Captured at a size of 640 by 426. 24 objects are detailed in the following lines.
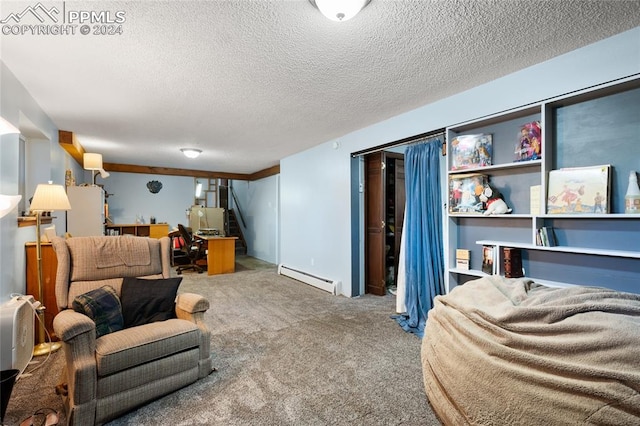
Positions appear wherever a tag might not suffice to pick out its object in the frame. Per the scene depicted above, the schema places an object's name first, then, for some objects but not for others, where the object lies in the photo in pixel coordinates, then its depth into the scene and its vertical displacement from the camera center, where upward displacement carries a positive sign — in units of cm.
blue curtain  317 -29
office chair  606 -83
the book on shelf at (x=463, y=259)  284 -47
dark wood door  443 -19
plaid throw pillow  195 -66
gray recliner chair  165 -83
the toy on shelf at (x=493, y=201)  254 +9
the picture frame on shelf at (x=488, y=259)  257 -44
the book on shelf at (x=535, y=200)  230 +9
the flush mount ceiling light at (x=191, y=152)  518 +111
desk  595 -88
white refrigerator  429 +4
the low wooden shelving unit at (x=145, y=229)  692 -40
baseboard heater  448 -118
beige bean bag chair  112 -67
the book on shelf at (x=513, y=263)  240 -44
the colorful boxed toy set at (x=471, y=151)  270 +59
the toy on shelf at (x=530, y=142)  232 +57
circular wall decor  780 +75
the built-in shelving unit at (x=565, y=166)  196 +21
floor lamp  253 +5
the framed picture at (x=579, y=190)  199 +15
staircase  905 -63
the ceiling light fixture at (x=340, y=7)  155 +113
